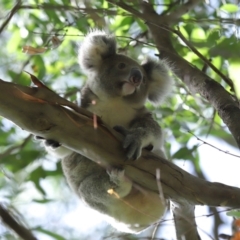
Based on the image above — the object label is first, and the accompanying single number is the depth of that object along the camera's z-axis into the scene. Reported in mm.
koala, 5651
